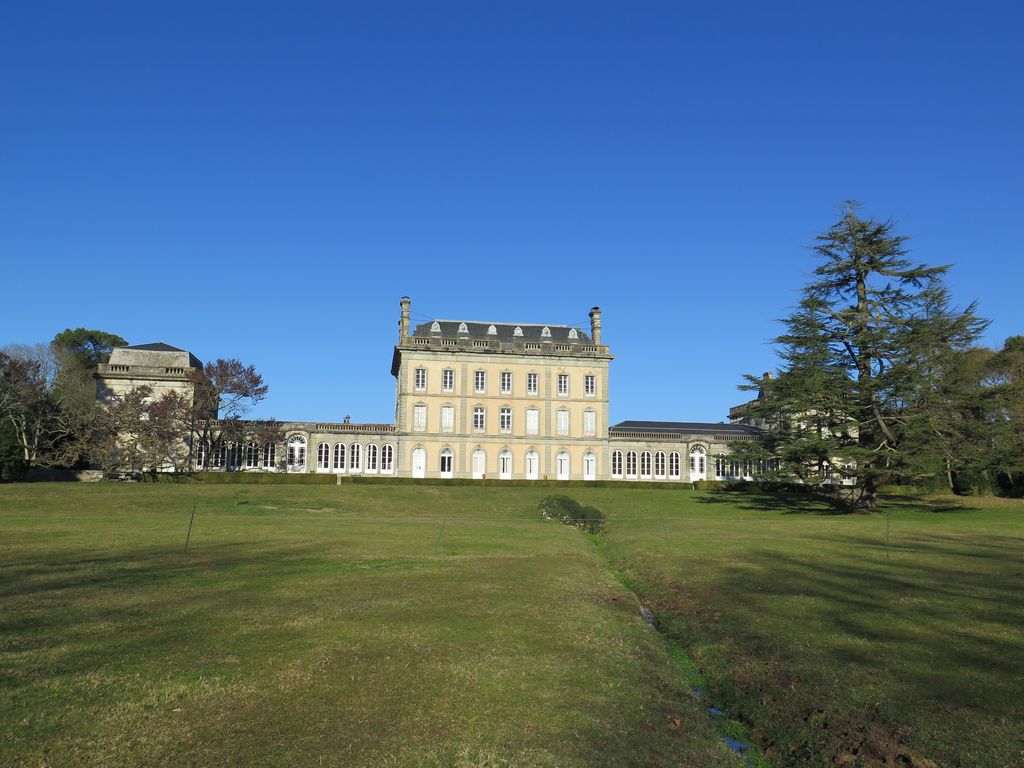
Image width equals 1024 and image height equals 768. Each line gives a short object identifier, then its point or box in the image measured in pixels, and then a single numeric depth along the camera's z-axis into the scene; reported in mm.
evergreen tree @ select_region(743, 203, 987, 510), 39781
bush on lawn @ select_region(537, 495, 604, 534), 32688
